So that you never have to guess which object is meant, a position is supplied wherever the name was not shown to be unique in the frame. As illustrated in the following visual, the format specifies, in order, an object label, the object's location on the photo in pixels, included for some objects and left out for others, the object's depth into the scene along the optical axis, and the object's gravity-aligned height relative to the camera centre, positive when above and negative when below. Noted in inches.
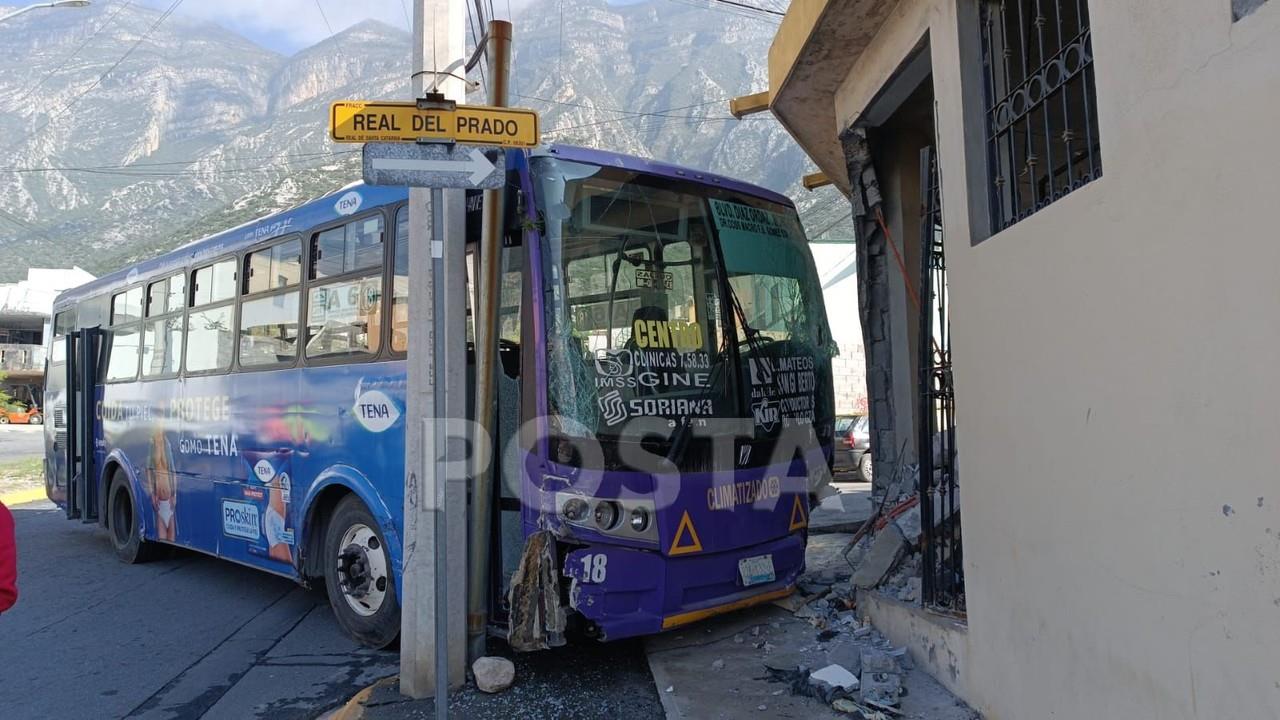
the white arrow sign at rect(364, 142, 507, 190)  156.2 +44.9
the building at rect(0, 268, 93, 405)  1841.8 +222.0
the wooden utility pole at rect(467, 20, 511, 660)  194.1 +10.6
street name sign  162.1 +54.4
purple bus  189.2 +4.1
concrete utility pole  185.0 -7.0
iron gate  194.2 -6.4
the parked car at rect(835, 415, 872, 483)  608.1 -26.4
